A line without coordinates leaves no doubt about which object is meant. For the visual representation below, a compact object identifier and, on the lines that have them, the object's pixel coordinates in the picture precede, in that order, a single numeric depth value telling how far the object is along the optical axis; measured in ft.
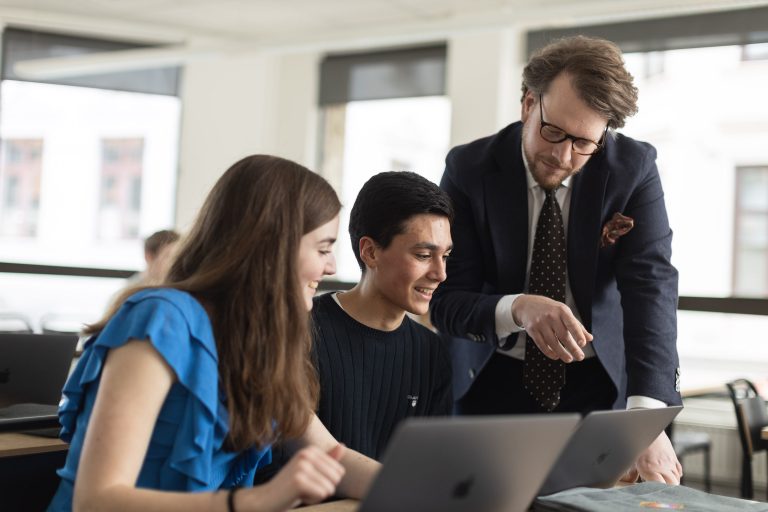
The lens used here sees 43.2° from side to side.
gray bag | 4.51
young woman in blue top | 4.00
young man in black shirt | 6.35
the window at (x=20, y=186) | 20.48
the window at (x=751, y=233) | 20.35
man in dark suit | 6.05
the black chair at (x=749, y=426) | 12.39
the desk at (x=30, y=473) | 6.06
